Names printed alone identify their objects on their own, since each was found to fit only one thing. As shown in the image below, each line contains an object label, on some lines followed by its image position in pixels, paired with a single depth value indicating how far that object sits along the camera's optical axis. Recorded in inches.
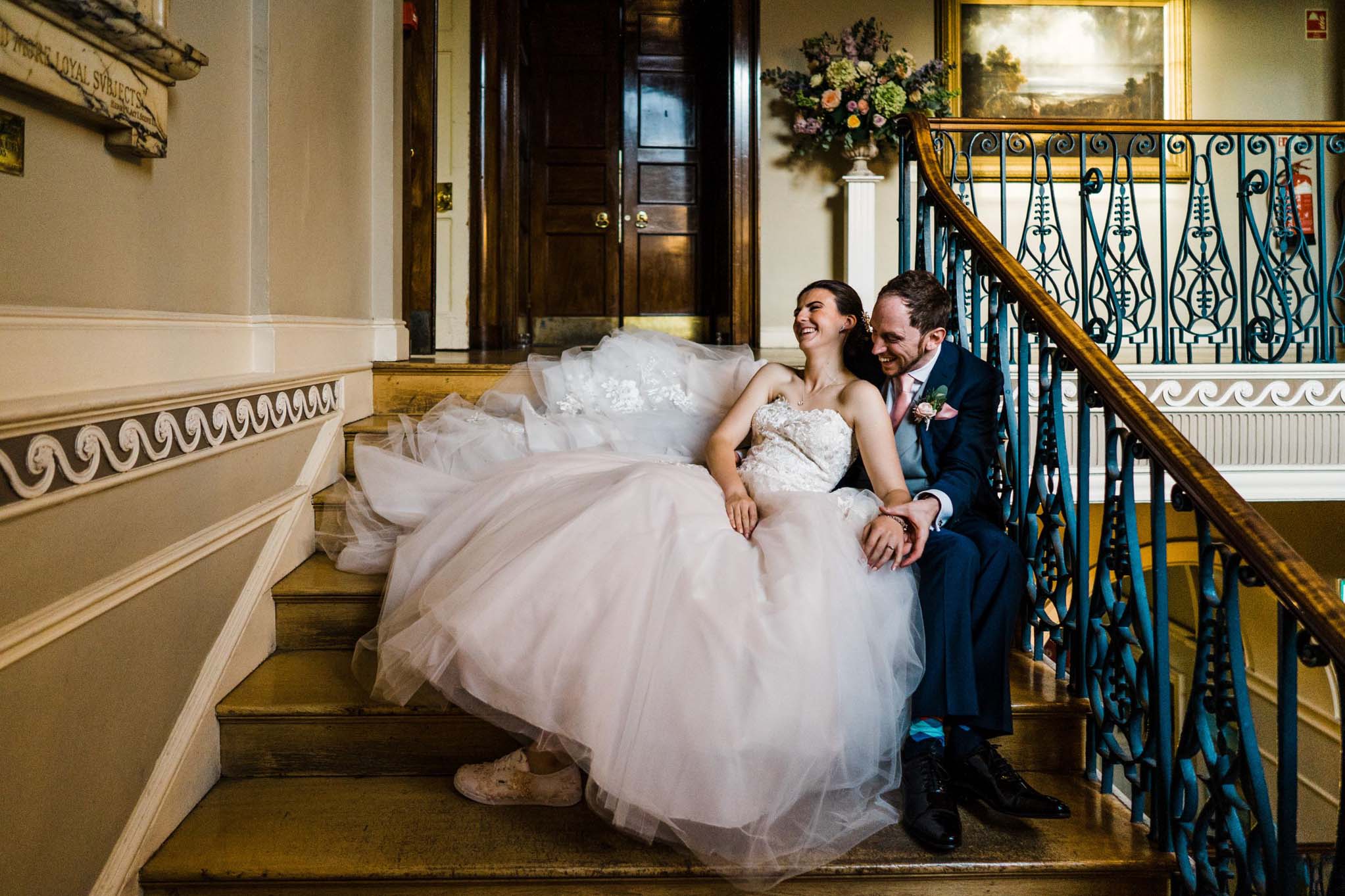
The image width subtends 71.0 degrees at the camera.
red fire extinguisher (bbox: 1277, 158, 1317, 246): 249.9
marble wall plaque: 59.1
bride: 69.5
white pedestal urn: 241.3
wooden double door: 266.8
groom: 80.2
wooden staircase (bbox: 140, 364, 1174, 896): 74.6
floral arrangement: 230.2
